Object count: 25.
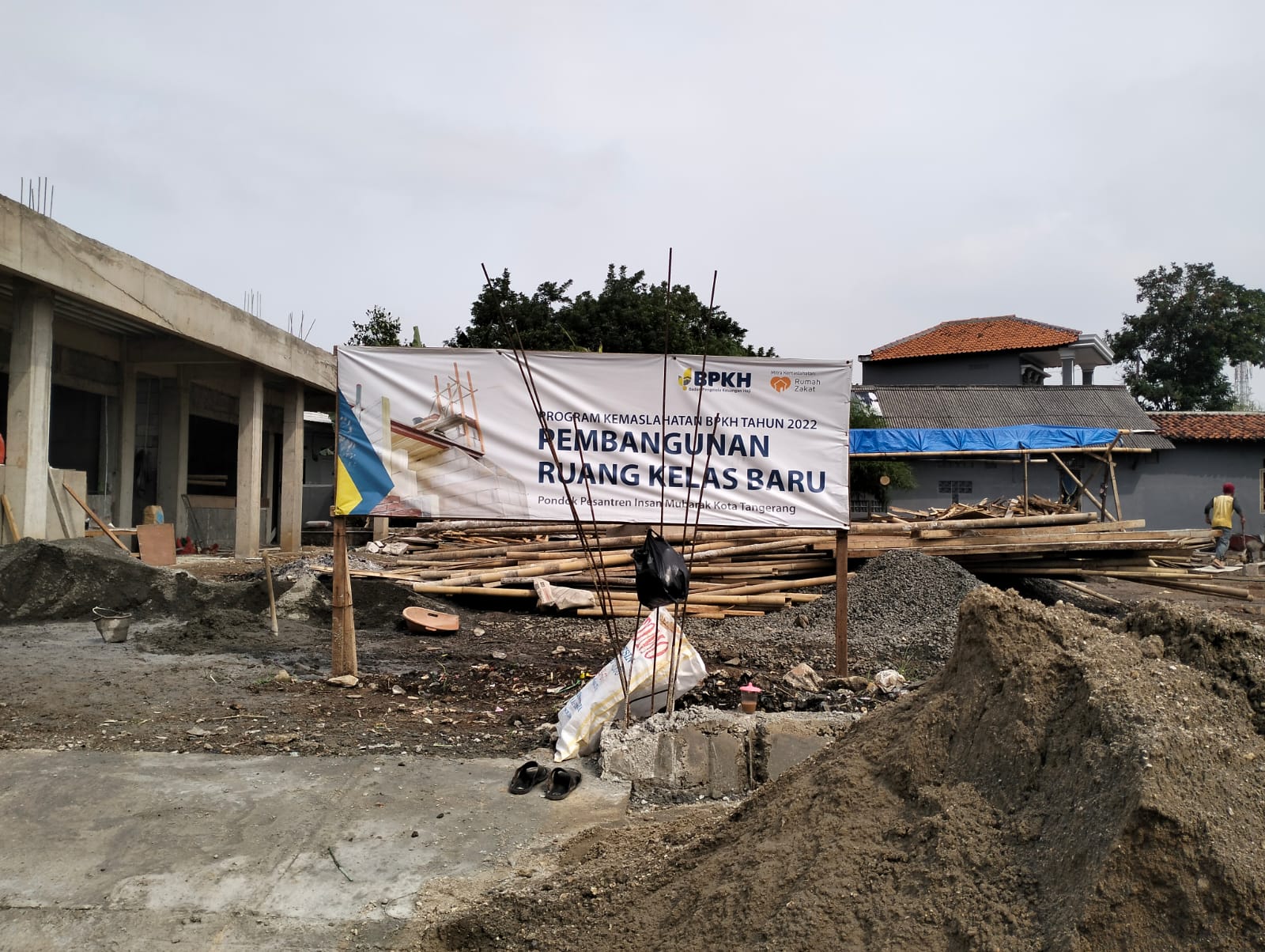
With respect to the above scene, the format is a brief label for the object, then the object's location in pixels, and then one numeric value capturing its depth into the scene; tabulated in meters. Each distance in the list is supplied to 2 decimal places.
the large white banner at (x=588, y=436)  7.47
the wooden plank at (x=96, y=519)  14.67
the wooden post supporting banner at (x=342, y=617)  7.35
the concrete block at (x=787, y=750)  5.19
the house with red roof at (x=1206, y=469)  29.05
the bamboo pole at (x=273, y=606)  9.27
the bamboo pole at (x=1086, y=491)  17.80
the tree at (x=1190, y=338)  43.28
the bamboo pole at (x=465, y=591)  12.35
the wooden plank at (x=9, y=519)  12.97
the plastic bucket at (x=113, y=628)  9.00
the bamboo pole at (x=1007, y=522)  13.73
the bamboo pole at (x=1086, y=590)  13.20
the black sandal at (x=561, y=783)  4.98
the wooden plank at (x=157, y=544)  16.27
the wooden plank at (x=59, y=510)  14.23
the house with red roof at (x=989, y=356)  37.75
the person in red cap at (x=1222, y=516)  19.78
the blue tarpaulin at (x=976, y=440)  22.14
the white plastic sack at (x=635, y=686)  5.72
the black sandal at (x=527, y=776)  5.08
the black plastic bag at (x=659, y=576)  5.96
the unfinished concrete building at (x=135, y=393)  13.64
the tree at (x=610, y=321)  33.34
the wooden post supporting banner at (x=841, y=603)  7.44
